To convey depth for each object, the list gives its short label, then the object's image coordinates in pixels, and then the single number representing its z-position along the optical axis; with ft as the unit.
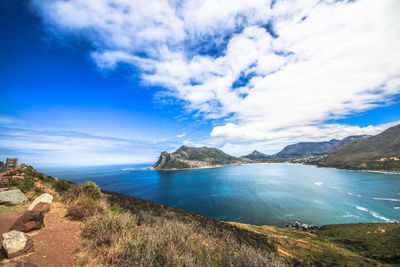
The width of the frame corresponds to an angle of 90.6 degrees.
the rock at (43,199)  37.19
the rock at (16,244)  18.95
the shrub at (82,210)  31.68
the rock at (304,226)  166.06
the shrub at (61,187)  52.74
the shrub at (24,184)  46.46
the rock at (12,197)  36.83
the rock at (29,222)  24.90
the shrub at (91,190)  50.62
